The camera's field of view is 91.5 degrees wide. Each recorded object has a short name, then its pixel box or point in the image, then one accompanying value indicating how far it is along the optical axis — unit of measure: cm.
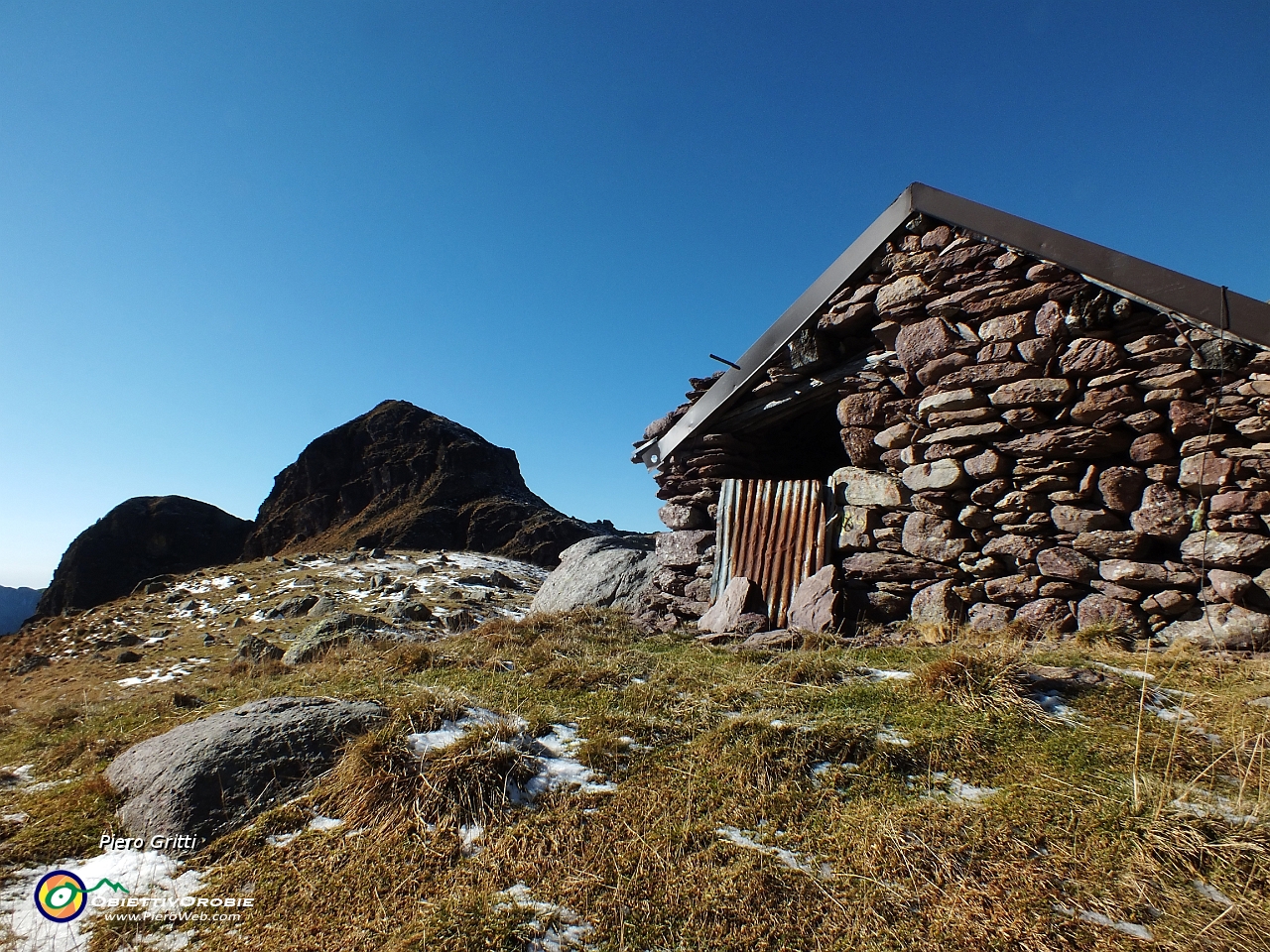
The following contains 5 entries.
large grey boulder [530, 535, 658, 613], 938
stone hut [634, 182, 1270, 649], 479
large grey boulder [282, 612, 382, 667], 738
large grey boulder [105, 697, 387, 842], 277
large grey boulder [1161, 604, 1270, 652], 447
